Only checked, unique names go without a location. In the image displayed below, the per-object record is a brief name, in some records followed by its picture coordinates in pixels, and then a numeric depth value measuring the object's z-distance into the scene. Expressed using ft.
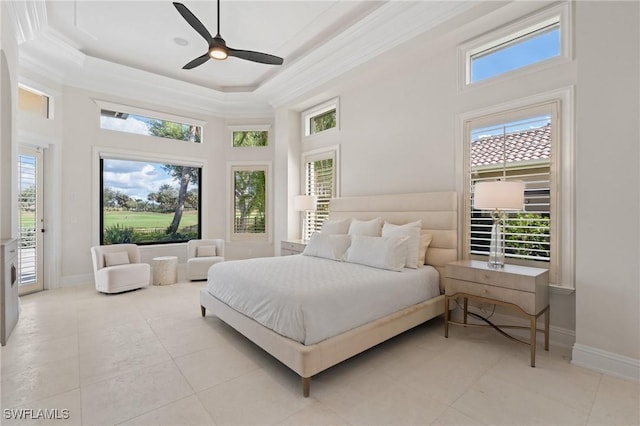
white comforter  7.43
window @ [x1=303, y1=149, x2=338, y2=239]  17.84
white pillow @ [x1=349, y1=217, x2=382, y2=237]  13.21
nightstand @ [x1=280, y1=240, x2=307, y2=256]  17.12
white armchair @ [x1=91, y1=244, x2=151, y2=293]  15.03
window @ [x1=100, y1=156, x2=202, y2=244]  18.98
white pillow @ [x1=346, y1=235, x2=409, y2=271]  10.71
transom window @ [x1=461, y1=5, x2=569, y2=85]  9.68
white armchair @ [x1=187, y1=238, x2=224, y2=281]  18.12
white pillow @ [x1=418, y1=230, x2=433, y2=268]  11.78
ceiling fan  9.73
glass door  14.90
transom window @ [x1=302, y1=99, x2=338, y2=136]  17.92
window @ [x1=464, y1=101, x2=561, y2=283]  9.81
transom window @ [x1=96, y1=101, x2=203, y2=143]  18.45
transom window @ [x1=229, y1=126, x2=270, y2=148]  22.79
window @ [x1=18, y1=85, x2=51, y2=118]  14.78
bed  7.25
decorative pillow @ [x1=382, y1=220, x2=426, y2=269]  11.32
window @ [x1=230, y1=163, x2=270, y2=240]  22.89
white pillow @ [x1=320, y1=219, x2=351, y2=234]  14.66
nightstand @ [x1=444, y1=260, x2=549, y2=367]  8.52
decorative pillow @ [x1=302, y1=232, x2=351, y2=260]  12.78
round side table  17.40
